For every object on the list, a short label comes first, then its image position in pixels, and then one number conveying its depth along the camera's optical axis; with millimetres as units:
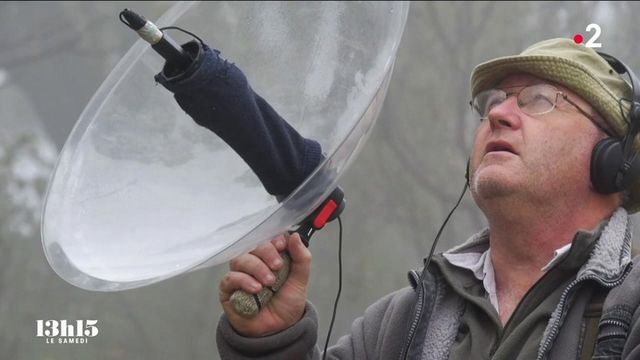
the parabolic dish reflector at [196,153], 3442
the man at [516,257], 3540
